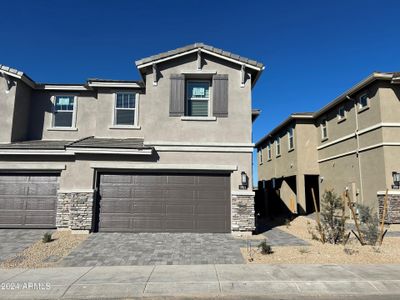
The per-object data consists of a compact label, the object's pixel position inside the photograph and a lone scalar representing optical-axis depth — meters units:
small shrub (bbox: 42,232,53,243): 10.40
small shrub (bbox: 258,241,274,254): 8.86
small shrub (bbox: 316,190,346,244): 10.05
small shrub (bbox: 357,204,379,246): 9.83
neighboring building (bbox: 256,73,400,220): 14.47
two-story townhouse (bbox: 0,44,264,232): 12.05
